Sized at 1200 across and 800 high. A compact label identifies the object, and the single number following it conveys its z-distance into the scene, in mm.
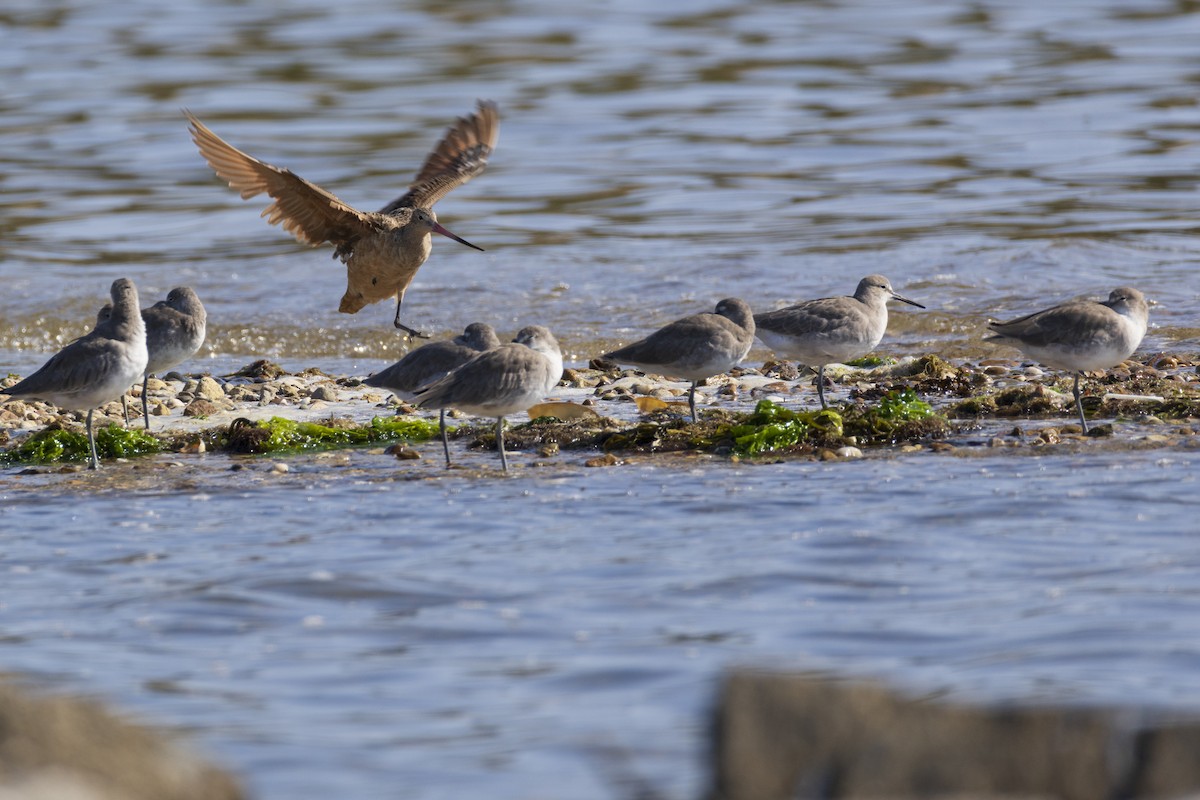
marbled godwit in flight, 23219
